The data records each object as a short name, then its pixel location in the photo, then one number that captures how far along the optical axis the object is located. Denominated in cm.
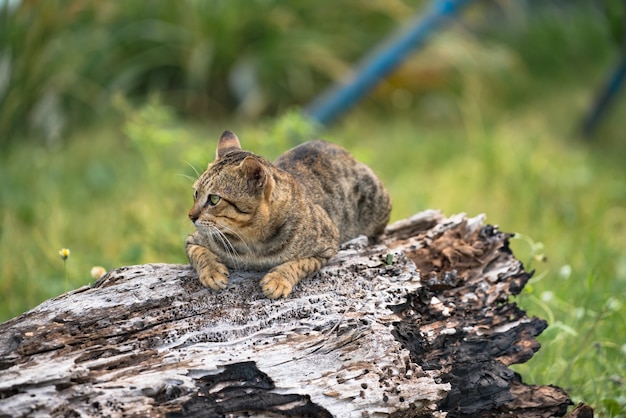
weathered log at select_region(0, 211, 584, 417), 497
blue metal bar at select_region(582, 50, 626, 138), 1516
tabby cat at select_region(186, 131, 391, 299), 637
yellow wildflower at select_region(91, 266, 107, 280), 692
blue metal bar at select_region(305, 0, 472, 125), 1480
